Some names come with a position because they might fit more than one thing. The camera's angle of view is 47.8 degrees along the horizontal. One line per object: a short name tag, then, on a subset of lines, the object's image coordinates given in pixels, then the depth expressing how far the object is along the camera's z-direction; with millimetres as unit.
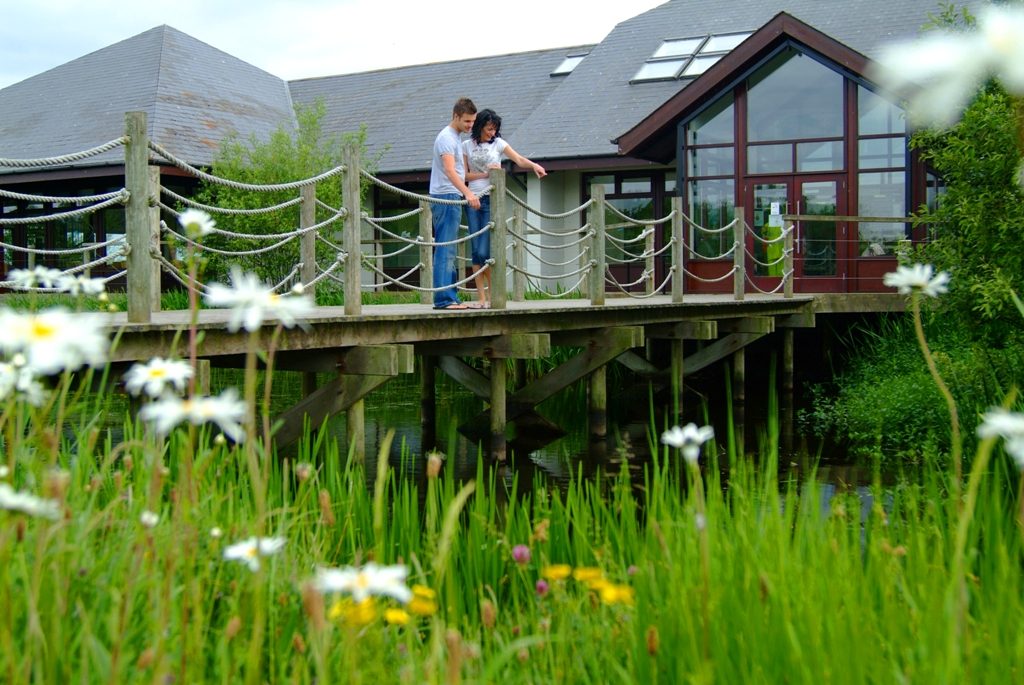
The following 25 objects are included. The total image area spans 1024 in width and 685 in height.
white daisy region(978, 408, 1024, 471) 1330
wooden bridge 6230
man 8703
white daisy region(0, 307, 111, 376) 1226
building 18234
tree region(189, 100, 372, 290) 18219
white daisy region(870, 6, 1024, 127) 1127
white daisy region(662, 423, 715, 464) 1753
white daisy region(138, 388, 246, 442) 1405
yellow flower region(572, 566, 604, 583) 2202
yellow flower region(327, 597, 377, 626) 1692
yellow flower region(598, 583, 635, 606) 2026
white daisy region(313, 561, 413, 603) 1443
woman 9102
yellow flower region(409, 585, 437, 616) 1774
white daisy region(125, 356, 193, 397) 1674
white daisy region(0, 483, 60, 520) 1396
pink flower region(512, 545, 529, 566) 2770
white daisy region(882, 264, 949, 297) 1997
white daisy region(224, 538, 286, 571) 1684
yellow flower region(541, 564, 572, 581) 2268
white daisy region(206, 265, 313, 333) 1458
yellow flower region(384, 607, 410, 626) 1910
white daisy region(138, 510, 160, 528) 1807
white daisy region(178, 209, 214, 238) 1805
